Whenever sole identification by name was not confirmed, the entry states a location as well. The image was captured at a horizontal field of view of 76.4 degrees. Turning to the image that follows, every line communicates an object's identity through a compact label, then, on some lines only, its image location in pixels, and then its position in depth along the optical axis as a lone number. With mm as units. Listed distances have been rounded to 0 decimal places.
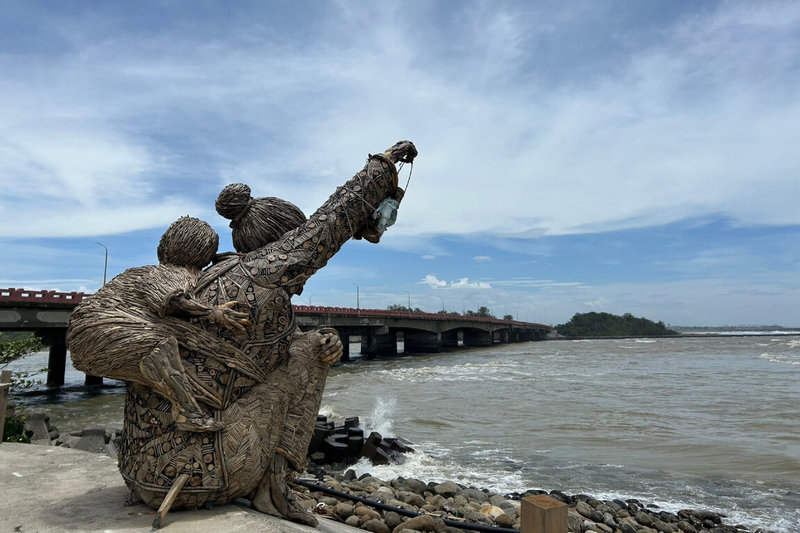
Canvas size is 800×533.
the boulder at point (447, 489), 6977
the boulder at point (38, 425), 9148
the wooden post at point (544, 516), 2422
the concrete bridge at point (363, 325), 19062
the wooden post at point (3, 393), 6295
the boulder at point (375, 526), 5050
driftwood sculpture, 3070
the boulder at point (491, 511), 6195
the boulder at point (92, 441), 8492
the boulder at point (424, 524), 5082
